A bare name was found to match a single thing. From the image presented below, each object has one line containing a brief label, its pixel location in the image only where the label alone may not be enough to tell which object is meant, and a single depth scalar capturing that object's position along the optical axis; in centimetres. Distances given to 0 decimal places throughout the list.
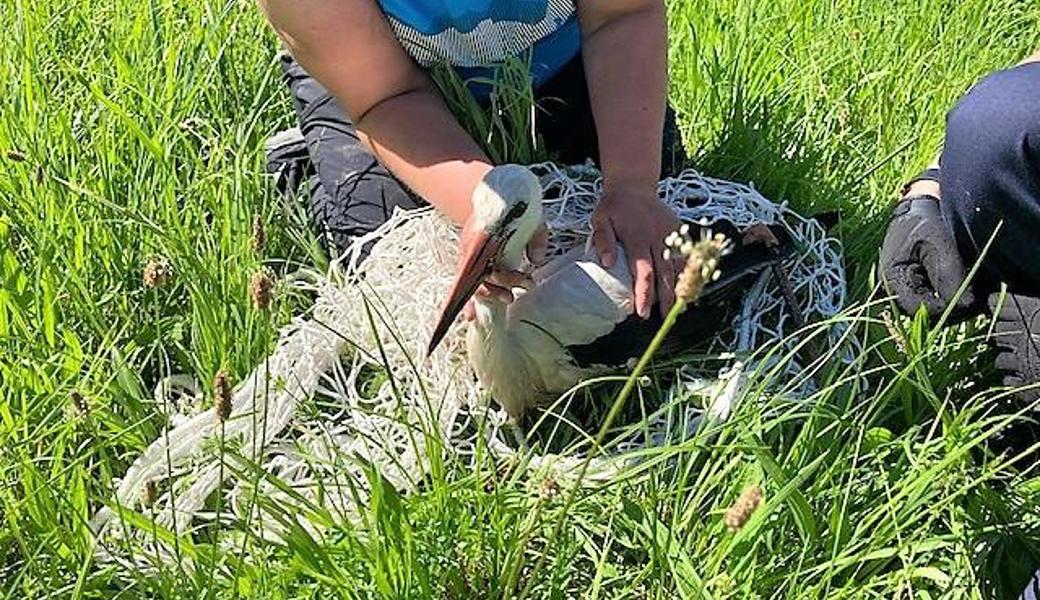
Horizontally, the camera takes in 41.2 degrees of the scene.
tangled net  146
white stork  150
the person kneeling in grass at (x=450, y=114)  160
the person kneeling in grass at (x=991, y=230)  152
